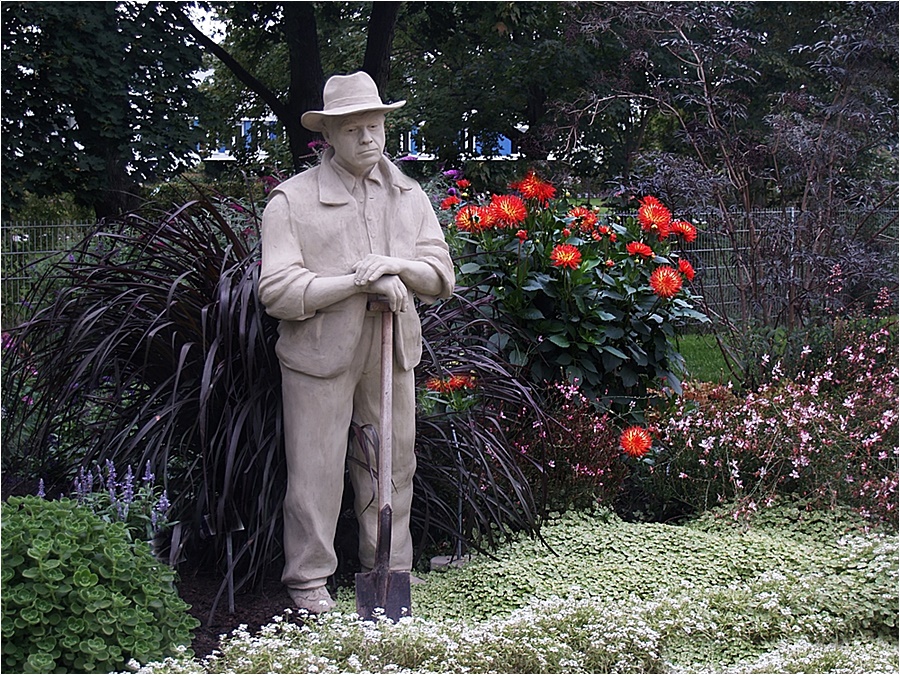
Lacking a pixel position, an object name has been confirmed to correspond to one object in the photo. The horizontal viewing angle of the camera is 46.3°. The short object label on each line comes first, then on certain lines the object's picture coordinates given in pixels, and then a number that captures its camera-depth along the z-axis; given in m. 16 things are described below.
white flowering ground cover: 3.47
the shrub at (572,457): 5.24
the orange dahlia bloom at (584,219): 6.12
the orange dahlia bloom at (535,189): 6.01
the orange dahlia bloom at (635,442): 5.27
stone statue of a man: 3.98
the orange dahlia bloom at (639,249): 5.84
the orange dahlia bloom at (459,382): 4.89
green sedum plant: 3.20
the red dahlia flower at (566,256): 5.56
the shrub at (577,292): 5.70
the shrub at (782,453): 5.32
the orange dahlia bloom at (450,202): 6.20
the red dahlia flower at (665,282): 5.67
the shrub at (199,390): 4.24
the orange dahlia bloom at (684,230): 6.18
